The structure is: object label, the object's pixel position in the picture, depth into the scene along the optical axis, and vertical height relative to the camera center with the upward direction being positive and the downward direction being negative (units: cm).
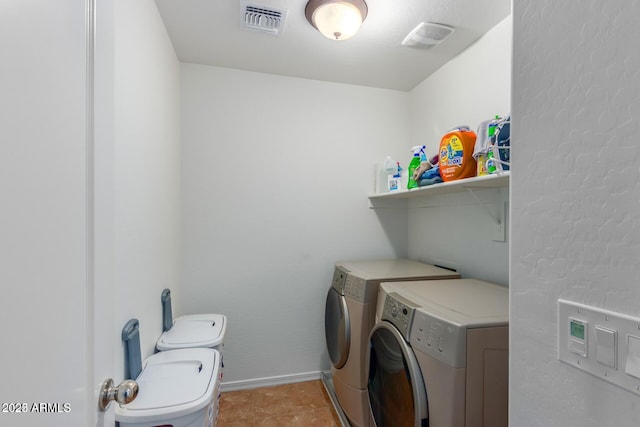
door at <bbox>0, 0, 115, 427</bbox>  41 -2
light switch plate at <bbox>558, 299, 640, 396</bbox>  54 -26
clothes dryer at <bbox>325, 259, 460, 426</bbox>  168 -67
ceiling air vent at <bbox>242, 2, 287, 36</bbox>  160 +109
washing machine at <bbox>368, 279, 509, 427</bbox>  97 -53
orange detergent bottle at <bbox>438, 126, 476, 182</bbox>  154 +30
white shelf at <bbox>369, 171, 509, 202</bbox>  131 +14
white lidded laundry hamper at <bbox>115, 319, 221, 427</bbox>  102 -70
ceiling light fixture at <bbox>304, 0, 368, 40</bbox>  149 +102
